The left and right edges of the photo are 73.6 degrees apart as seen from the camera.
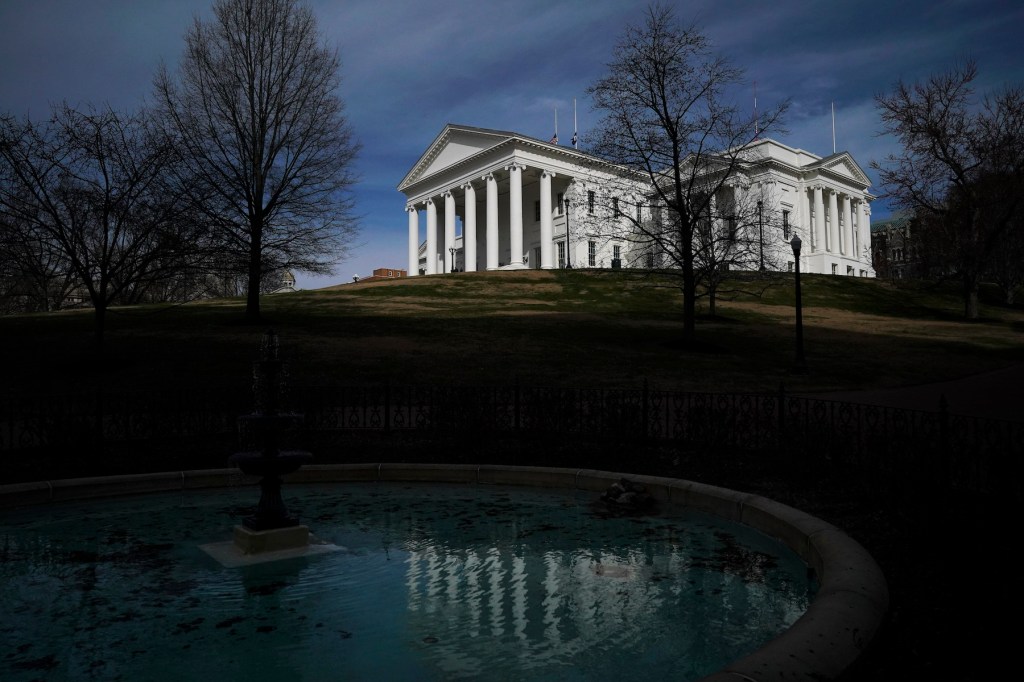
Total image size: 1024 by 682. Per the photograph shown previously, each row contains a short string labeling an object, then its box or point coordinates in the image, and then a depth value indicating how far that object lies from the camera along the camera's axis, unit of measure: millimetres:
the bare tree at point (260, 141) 27875
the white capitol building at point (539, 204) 63094
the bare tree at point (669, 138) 27016
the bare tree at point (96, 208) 18844
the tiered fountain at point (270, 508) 7047
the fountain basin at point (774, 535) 3652
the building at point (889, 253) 87438
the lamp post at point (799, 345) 22580
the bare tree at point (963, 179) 32781
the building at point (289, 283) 78525
